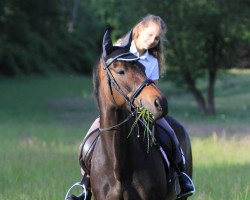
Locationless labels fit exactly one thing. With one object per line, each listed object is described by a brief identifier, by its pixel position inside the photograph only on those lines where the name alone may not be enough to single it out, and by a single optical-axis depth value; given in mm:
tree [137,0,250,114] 64500
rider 13195
